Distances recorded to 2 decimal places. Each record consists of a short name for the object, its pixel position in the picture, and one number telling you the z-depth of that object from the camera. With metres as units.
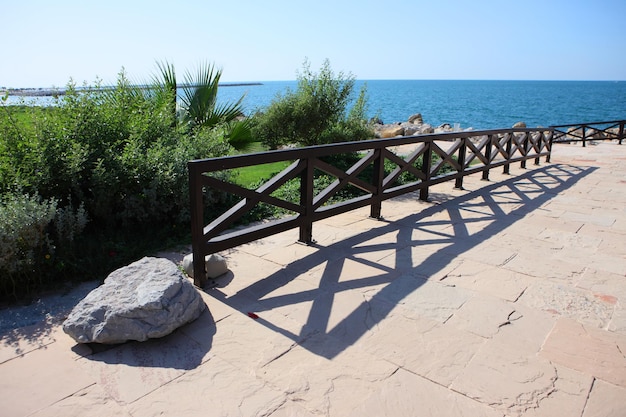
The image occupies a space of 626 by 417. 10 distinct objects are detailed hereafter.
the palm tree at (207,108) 7.26
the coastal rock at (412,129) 20.69
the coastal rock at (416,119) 30.43
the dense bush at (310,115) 10.37
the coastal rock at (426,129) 21.41
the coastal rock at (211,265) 4.09
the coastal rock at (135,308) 2.98
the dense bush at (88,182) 3.89
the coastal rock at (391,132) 19.07
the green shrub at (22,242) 3.61
